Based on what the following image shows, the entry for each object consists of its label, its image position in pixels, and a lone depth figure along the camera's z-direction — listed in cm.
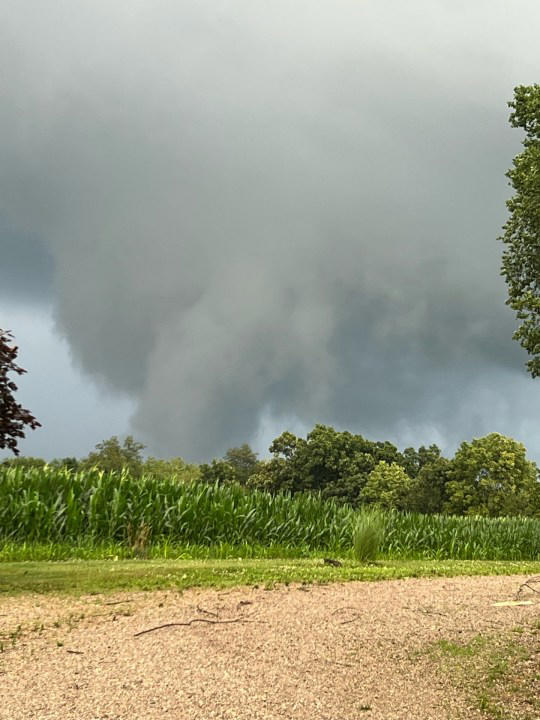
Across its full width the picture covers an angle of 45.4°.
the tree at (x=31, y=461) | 5147
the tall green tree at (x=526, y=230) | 2077
